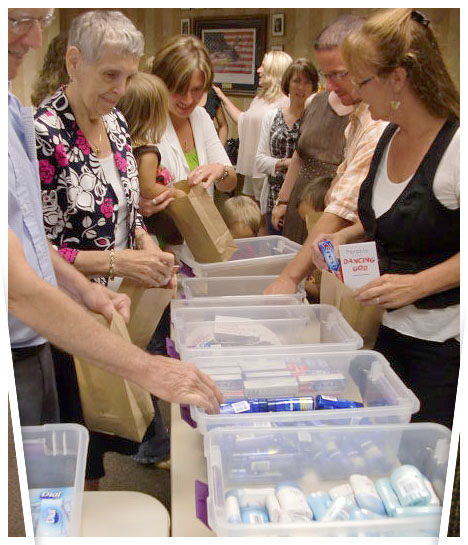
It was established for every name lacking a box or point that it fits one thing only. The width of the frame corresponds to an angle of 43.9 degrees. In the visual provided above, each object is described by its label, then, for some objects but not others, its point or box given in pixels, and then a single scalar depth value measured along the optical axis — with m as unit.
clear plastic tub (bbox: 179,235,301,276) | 1.66
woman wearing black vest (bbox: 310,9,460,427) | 1.06
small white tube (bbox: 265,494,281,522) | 0.83
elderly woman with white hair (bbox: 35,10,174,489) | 1.08
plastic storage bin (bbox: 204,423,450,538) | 0.94
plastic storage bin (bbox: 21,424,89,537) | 0.88
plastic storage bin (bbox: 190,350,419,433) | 0.98
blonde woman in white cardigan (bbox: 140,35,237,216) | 1.21
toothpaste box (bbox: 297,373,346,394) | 1.11
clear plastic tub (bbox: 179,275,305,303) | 1.66
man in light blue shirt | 0.86
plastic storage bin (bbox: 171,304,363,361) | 1.21
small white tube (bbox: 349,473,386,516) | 0.85
